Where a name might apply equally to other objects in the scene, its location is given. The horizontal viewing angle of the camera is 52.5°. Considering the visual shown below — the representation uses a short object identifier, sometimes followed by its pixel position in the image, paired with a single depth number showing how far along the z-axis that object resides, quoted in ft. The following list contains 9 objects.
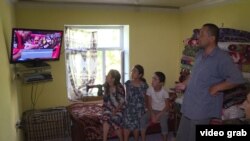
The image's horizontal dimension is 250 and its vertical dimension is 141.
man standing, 6.68
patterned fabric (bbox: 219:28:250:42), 9.41
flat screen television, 9.82
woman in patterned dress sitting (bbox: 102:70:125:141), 10.69
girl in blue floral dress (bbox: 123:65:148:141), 10.56
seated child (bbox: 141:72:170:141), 10.73
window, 14.39
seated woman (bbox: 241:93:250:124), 6.27
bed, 11.34
